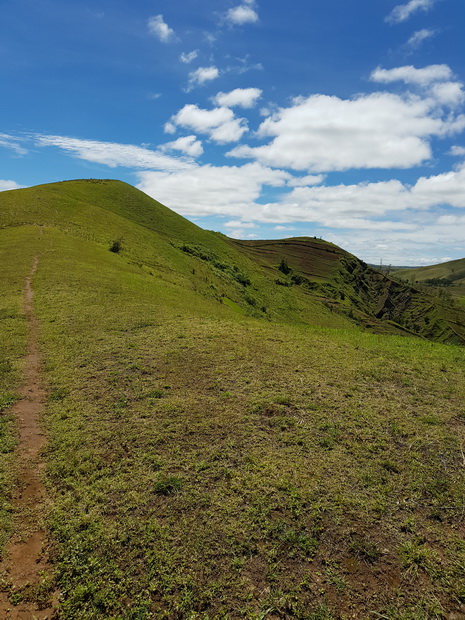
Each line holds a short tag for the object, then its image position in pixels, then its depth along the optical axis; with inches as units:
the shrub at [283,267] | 5415.8
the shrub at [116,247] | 1955.0
